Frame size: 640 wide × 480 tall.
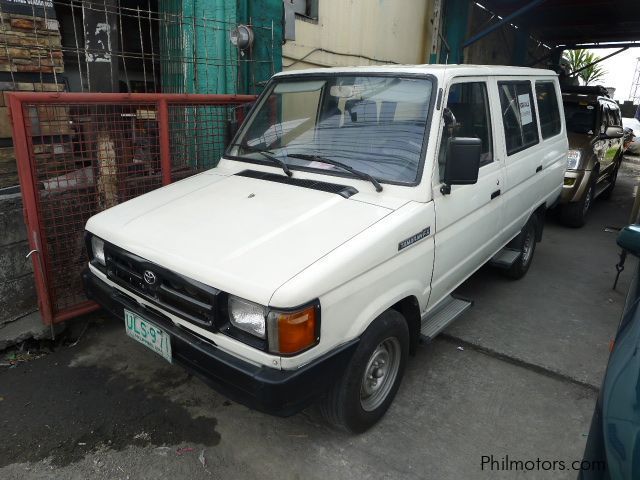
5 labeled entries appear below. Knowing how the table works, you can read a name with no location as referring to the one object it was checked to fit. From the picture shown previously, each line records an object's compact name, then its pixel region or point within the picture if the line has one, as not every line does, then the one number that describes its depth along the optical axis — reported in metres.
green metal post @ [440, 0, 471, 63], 8.82
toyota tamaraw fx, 2.12
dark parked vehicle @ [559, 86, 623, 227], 6.73
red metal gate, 3.17
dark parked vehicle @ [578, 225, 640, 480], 1.37
